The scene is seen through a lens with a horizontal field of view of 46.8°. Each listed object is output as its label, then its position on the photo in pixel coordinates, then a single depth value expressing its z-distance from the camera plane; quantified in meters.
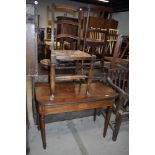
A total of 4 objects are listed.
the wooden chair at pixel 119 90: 1.84
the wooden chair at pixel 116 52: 2.11
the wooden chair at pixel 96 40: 2.09
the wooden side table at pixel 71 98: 1.53
